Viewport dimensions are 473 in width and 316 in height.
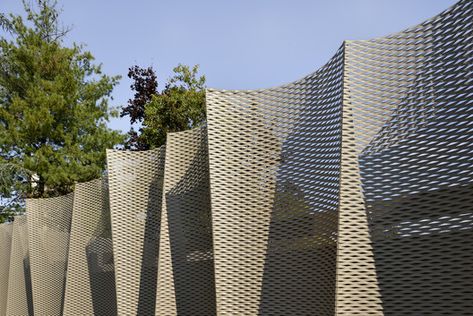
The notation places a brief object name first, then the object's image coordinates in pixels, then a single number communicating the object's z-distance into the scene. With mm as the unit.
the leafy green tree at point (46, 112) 14531
